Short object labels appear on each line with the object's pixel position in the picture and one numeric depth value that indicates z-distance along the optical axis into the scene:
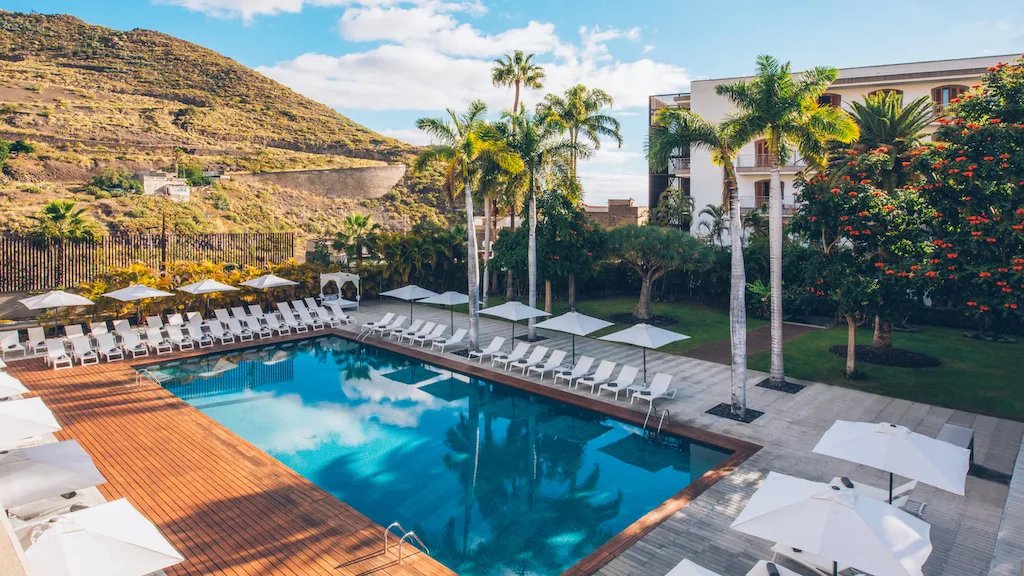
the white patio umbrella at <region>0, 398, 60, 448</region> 7.59
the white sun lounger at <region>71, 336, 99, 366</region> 16.08
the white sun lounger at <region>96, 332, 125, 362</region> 16.45
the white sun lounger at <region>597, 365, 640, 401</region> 13.44
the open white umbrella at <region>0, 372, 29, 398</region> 9.40
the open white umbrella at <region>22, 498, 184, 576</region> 4.92
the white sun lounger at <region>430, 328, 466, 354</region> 18.22
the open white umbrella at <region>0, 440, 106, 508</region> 6.68
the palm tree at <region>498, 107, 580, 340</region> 17.69
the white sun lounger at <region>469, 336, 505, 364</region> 16.67
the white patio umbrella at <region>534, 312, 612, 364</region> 15.23
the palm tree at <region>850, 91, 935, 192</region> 15.69
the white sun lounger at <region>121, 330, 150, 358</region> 16.78
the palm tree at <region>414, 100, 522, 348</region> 16.69
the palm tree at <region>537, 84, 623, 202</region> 28.88
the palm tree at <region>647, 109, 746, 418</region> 12.02
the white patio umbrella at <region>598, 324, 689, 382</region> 13.55
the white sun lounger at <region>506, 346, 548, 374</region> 15.50
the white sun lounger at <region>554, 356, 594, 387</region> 14.51
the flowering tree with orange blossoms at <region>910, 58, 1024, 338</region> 10.33
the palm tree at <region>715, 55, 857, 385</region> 12.12
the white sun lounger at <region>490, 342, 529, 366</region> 16.07
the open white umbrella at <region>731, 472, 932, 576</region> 5.18
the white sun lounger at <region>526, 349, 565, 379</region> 14.98
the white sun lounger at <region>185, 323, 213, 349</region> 18.22
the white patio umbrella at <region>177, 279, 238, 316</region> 19.06
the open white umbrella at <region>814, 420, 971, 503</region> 6.95
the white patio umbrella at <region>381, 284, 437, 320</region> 20.46
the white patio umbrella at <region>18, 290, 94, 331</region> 16.20
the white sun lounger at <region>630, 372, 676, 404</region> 12.60
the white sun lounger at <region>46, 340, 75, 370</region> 15.55
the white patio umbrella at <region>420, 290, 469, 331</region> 19.66
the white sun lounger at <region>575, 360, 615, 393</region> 13.84
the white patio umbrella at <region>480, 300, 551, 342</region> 17.30
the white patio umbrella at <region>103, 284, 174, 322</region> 17.77
